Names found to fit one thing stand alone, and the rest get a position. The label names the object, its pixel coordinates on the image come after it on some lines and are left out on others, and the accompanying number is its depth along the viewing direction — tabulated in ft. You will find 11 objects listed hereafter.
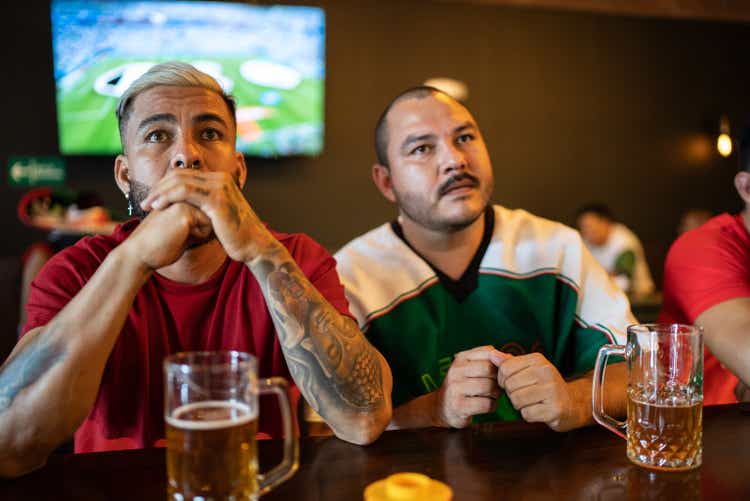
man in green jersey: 5.53
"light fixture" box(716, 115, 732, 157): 6.92
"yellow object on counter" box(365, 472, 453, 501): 2.57
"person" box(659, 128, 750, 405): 5.24
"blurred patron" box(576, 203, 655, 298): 16.42
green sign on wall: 15.72
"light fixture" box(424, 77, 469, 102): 17.89
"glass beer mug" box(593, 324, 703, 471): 3.33
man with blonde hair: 3.52
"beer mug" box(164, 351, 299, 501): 2.68
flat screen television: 15.19
